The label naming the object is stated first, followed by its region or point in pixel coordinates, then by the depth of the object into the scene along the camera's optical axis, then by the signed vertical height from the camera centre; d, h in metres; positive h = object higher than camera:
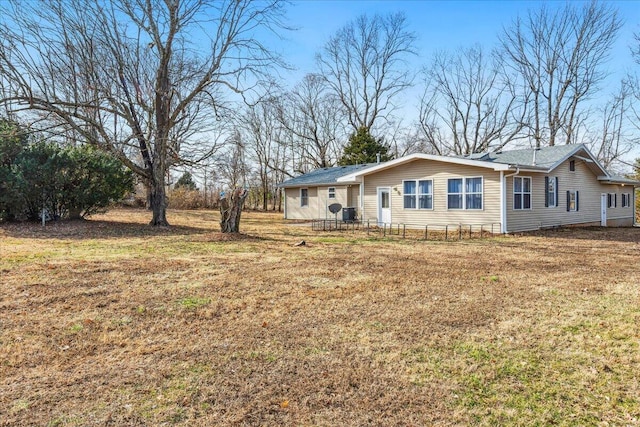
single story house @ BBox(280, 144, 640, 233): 13.81 +0.95
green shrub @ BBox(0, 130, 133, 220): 12.40 +1.23
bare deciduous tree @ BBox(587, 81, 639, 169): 31.00 +6.30
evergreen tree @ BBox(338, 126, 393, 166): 30.84 +5.20
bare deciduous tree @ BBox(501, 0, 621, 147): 26.69 +11.24
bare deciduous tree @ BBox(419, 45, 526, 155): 31.06 +8.99
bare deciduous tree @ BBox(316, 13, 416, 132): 32.66 +13.73
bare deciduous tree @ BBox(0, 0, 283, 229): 11.86 +5.07
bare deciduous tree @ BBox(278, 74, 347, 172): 33.69 +8.01
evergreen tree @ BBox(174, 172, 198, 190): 38.91 +3.38
